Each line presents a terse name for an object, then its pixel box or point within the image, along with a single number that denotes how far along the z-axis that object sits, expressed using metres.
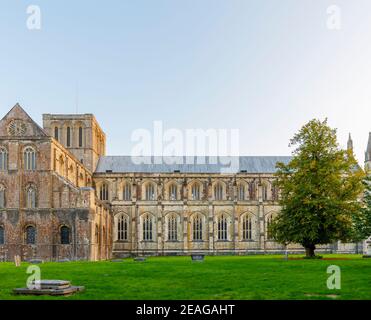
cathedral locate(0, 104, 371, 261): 73.94
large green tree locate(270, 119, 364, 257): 46.66
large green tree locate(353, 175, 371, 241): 38.72
